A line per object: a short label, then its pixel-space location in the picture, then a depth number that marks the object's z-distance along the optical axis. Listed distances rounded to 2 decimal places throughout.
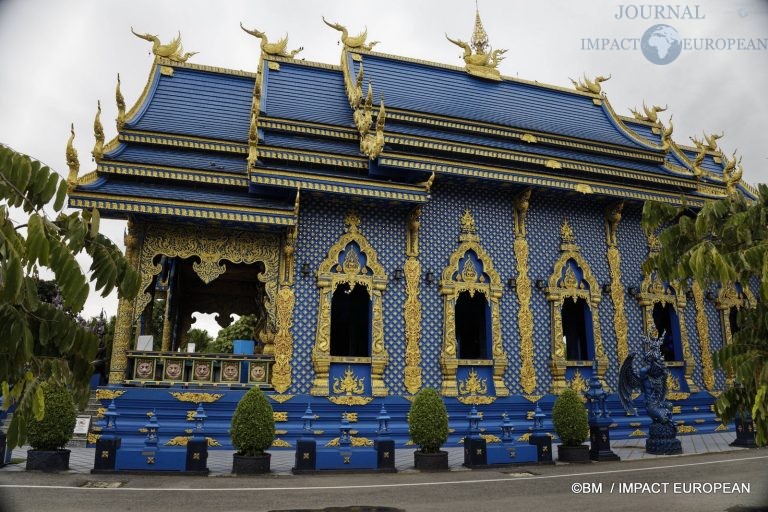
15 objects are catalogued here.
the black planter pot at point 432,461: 9.66
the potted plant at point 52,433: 8.68
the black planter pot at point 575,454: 10.59
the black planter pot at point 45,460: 8.66
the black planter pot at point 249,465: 8.95
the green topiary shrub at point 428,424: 9.83
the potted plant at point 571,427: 10.65
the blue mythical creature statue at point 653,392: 11.75
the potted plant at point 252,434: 8.99
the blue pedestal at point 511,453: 10.09
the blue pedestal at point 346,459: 9.39
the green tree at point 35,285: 3.14
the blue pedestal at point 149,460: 8.73
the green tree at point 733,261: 4.49
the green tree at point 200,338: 49.57
